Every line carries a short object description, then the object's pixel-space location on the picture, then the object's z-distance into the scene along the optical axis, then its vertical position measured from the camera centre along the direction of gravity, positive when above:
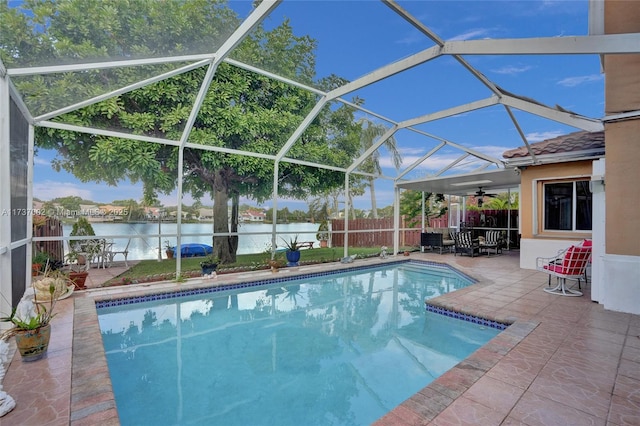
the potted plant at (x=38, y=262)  6.45 -1.08
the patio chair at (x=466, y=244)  12.82 -1.25
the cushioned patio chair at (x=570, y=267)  6.22 -1.10
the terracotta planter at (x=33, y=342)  3.44 -1.45
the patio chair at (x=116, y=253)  9.44 -1.19
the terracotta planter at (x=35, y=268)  6.37 -1.13
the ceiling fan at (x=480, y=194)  14.30 +0.96
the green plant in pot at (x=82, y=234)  8.32 -0.54
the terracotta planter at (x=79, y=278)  6.62 -1.38
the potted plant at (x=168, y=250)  10.56 -1.26
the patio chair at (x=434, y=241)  14.00 -1.24
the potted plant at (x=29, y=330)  3.44 -1.29
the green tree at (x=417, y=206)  19.31 +0.52
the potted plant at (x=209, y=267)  8.39 -1.43
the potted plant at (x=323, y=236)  13.34 -0.94
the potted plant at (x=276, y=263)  9.23 -1.50
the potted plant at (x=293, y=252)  10.16 -1.25
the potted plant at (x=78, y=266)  6.65 -1.33
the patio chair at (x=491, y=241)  12.88 -1.17
